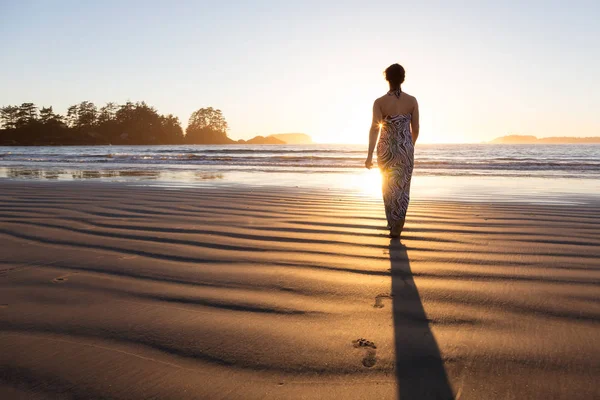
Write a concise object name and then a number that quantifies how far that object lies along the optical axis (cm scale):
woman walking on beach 411
